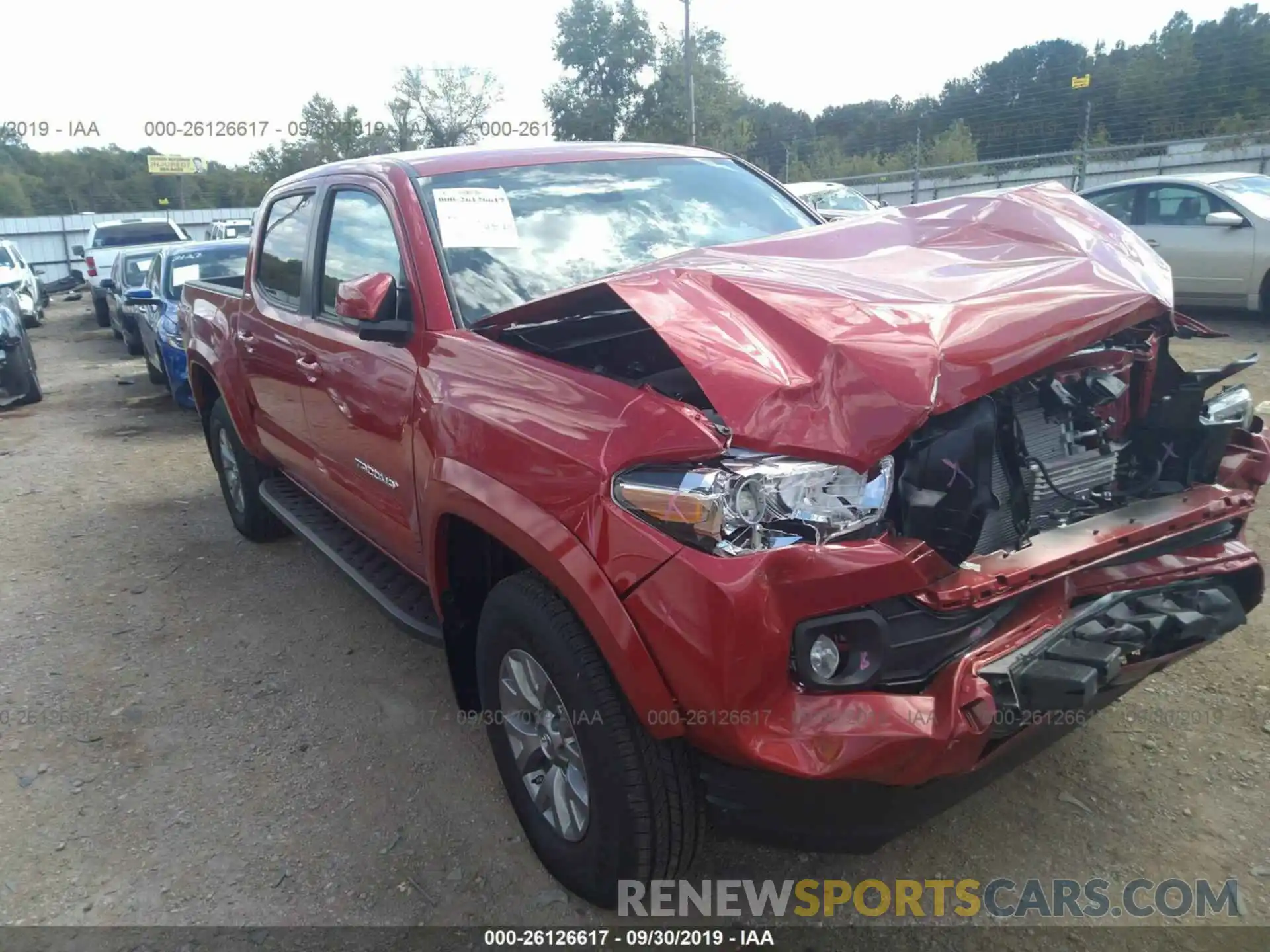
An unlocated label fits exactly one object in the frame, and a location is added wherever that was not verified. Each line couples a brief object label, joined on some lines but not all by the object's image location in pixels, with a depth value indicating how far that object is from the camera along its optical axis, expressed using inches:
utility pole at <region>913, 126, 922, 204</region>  831.7
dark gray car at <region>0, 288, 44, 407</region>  394.9
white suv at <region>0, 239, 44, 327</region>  649.0
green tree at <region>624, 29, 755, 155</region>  1321.4
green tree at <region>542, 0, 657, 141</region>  1346.0
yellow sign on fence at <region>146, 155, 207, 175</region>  1133.8
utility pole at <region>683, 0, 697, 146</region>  871.8
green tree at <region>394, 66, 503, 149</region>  1357.0
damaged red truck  75.8
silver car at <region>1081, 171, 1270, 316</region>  351.3
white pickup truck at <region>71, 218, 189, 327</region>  674.8
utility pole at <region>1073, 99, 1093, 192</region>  679.7
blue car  334.4
